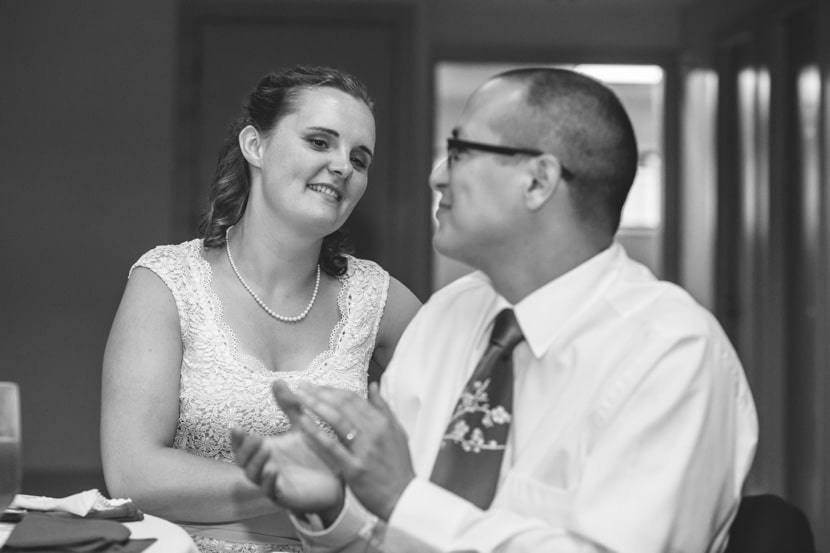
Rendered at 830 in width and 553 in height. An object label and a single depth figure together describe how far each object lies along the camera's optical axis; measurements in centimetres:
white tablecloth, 243
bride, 296
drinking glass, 228
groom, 238
